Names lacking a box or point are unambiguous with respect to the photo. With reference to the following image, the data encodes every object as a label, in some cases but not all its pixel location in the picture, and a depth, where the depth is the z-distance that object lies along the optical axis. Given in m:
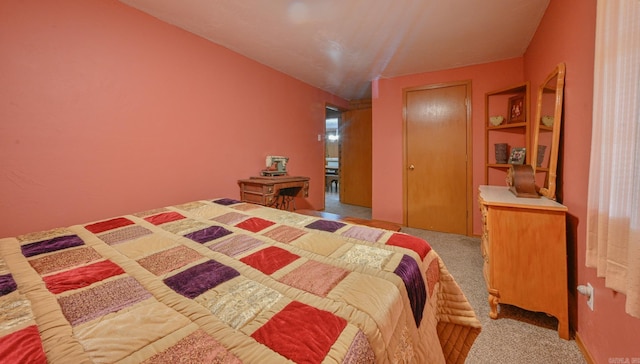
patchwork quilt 0.53
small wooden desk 2.74
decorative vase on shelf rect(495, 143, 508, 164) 2.93
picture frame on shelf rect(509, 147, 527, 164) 2.64
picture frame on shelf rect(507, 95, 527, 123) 2.77
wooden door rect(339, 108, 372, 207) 5.11
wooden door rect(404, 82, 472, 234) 3.30
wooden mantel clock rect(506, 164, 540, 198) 1.78
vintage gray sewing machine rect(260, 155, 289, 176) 3.09
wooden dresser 1.47
